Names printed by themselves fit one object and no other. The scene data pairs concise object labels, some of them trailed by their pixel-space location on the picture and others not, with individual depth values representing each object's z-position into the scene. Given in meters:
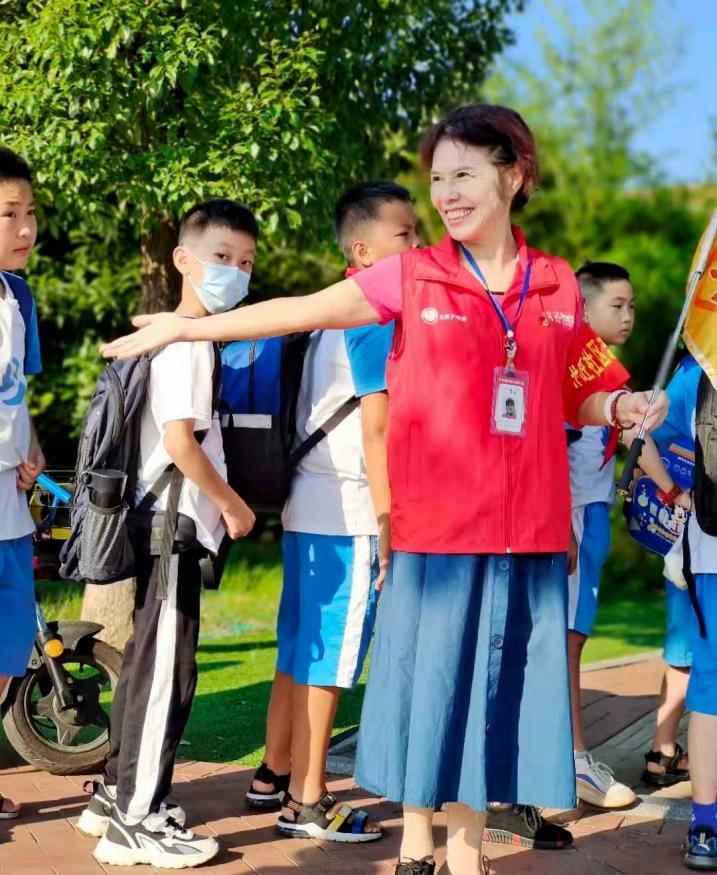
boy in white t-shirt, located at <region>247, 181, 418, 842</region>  4.20
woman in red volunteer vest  3.29
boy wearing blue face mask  3.80
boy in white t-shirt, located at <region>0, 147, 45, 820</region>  3.96
